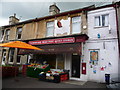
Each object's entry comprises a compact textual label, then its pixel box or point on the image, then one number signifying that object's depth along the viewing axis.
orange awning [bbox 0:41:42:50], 7.72
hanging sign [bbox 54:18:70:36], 10.86
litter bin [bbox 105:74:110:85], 7.79
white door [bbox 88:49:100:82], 8.67
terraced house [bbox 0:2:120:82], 8.53
